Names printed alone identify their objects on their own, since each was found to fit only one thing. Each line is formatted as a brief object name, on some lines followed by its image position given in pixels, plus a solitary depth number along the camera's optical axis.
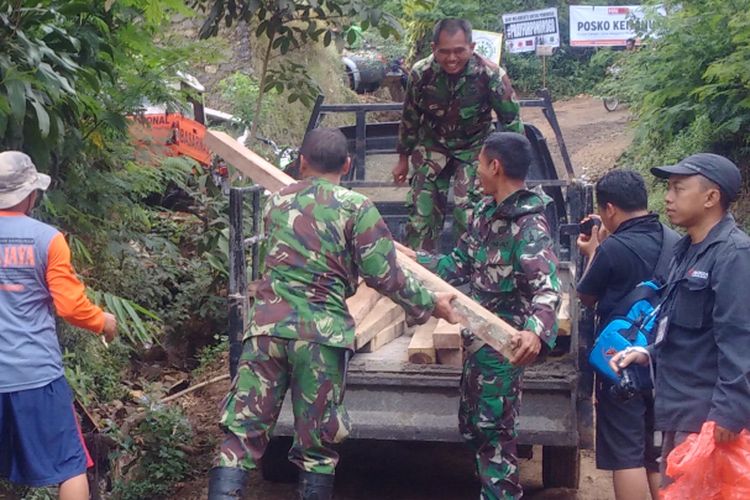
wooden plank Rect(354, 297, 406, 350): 5.16
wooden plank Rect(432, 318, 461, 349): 4.95
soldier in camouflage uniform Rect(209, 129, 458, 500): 4.00
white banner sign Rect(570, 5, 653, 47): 28.19
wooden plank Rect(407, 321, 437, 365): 5.01
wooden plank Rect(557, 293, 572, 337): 5.06
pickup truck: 4.75
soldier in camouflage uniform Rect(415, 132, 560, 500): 4.32
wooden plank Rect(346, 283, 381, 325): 5.41
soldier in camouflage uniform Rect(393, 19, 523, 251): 5.91
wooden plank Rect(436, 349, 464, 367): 5.00
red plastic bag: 3.51
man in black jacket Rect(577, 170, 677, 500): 4.45
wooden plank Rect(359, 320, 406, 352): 5.32
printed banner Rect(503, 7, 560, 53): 28.28
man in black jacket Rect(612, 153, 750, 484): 3.47
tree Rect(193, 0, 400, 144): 6.59
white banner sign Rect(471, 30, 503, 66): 22.55
